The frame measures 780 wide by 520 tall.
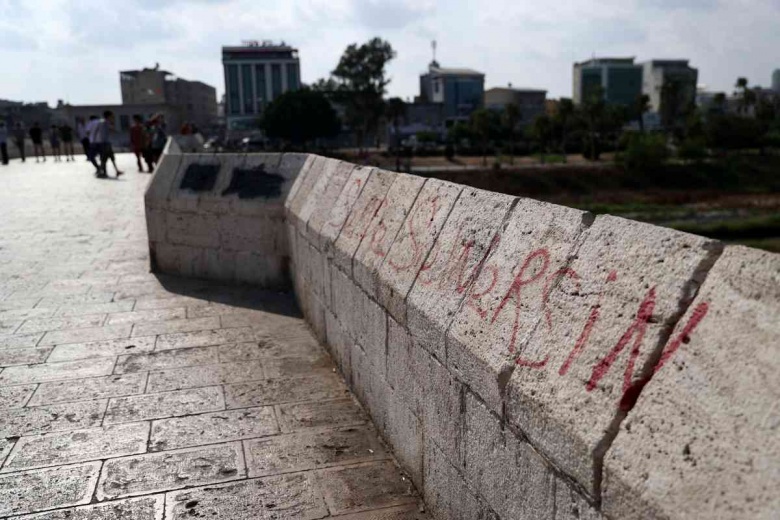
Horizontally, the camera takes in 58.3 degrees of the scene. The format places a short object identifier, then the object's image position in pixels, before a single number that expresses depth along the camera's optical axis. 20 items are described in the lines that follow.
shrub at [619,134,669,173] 49.16
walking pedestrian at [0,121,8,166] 19.29
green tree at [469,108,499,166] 63.09
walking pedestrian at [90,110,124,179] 14.31
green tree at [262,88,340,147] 65.88
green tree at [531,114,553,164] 64.31
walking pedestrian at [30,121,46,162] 20.83
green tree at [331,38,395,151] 69.56
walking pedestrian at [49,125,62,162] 22.95
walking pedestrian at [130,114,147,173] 14.95
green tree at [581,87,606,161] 62.88
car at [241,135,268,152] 62.08
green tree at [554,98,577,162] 65.88
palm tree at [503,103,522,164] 68.25
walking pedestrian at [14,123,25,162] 21.89
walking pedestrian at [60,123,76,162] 23.35
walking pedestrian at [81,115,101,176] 14.95
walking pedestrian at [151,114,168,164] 15.11
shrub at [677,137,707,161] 52.12
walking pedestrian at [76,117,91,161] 16.49
